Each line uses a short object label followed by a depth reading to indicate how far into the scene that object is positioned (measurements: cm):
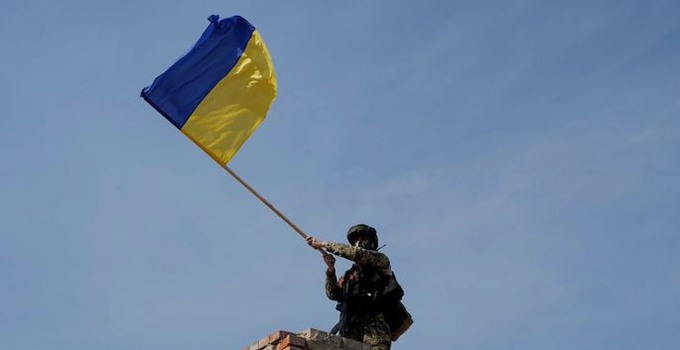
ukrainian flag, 1081
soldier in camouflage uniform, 969
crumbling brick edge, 868
